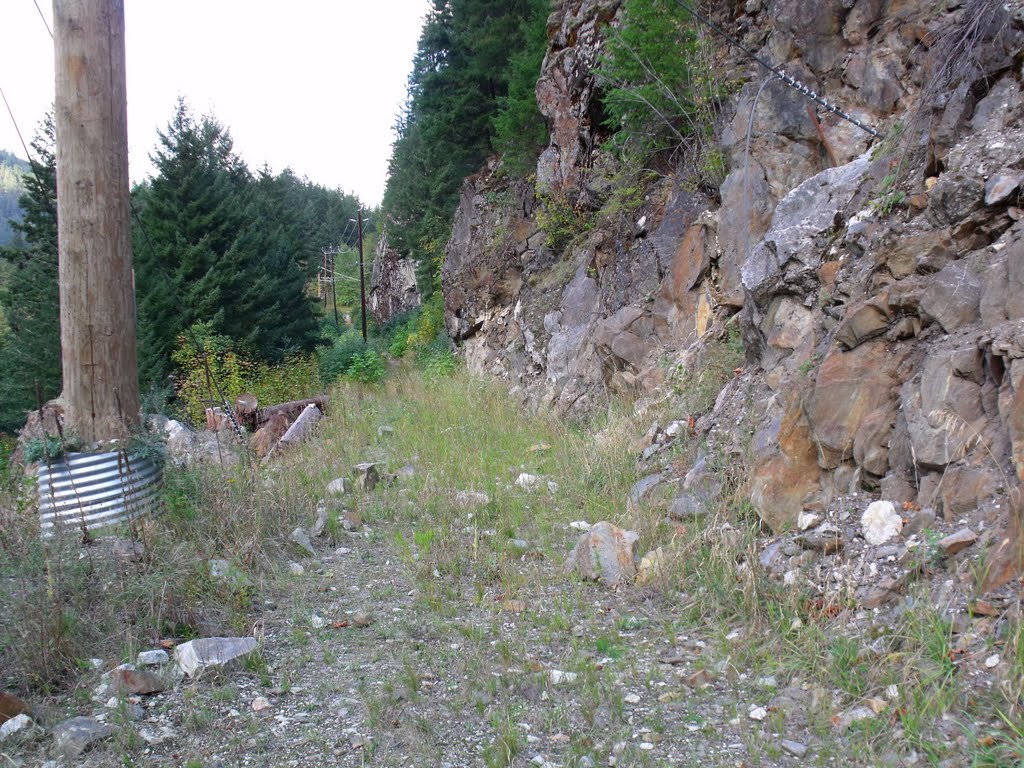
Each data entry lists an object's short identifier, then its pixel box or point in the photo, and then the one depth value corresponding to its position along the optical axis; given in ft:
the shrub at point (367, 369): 59.28
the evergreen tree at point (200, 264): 64.49
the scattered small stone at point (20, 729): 8.87
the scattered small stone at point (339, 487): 20.24
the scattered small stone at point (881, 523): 11.15
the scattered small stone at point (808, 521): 12.58
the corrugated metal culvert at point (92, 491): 13.97
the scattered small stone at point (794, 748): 8.27
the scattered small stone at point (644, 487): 17.11
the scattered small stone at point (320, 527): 16.92
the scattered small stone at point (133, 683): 9.75
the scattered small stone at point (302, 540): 16.03
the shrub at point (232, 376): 54.44
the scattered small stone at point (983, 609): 8.86
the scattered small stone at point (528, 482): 19.99
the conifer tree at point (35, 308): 60.70
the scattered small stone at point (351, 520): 17.77
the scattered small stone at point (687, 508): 15.01
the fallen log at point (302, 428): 30.27
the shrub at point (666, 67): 27.17
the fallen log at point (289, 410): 43.32
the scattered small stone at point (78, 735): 8.58
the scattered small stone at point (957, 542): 9.81
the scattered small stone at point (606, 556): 13.65
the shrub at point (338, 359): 71.00
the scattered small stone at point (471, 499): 18.61
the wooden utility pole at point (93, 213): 14.20
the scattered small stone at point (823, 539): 11.74
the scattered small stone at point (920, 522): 10.68
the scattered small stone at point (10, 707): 9.12
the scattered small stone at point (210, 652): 10.41
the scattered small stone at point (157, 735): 8.90
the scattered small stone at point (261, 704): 9.76
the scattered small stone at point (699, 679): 9.95
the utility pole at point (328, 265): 182.04
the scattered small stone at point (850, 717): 8.46
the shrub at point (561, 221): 39.11
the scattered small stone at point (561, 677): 10.20
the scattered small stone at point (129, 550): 12.98
